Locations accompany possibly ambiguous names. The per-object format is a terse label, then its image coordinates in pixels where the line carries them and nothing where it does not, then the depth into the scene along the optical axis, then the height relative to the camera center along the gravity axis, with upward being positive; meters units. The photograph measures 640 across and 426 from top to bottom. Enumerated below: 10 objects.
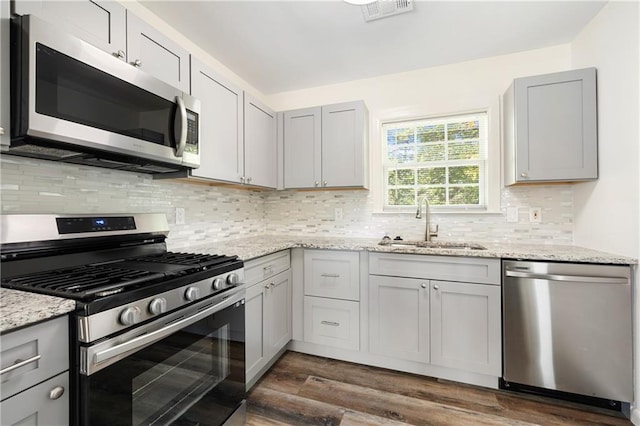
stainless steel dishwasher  1.65 -0.71
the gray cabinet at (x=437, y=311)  1.91 -0.69
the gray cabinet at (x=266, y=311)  1.84 -0.71
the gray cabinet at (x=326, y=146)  2.51 +0.61
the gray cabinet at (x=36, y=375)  0.72 -0.44
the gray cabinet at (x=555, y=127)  1.94 +0.60
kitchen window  2.52 +0.47
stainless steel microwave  0.99 +0.45
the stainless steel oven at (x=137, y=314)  0.90 -0.39
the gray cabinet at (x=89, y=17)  1.08 +0.81
